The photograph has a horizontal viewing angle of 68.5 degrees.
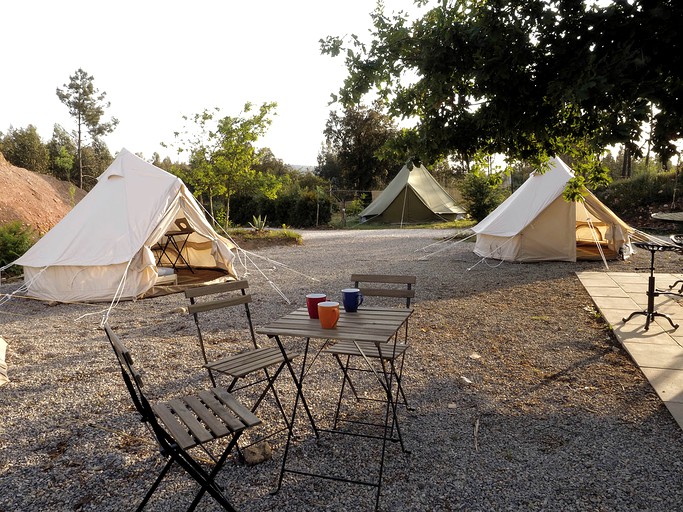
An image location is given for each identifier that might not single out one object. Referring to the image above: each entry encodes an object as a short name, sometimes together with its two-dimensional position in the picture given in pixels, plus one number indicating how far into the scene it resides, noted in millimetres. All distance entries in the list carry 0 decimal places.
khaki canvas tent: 22828
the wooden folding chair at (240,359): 3035
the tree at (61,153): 24719
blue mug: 3092
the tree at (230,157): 17828
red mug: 2939
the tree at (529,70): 2666
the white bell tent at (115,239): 7309
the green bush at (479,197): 18938
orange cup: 2717
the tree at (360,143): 32750
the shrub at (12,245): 10000
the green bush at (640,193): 18125
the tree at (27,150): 25703
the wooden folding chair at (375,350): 3072
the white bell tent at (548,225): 9641
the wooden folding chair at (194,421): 2111
